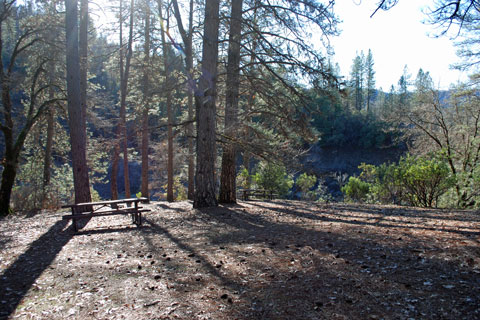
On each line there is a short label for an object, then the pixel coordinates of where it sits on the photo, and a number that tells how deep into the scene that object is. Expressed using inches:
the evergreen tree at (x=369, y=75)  2367.1
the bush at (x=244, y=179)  666.8
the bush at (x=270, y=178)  645.3
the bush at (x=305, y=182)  746.8
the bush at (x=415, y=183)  388.5
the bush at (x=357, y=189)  660.1
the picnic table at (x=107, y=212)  246.2
